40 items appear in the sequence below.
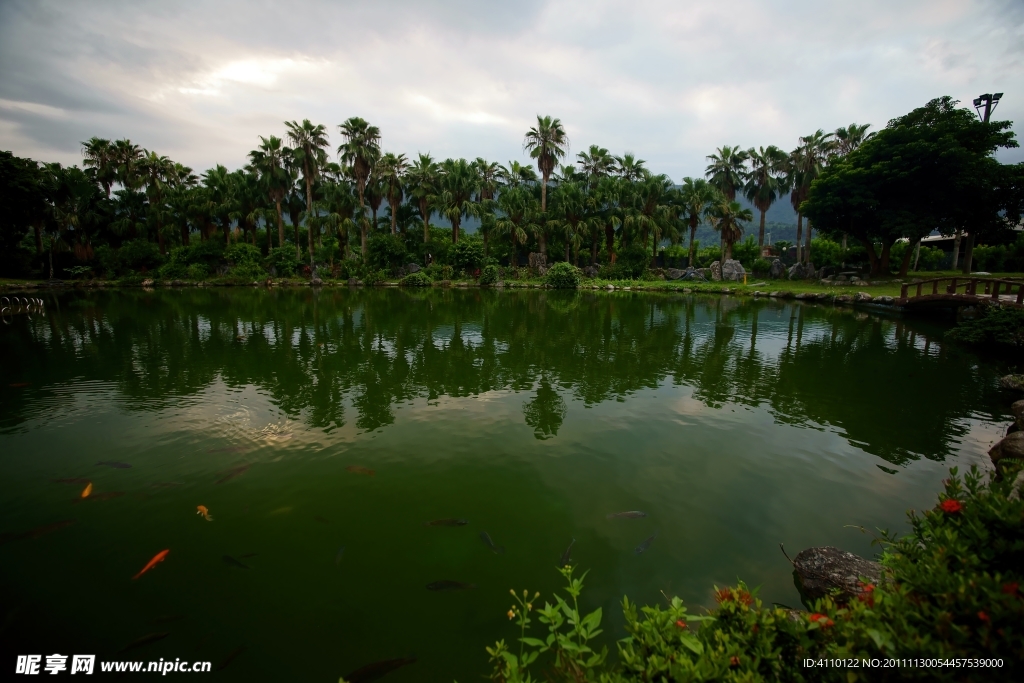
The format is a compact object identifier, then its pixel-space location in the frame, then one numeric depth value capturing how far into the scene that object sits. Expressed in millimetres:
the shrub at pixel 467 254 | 46062
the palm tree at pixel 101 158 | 46250
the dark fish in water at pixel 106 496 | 6307
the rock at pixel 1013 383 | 10755
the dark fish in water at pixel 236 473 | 6820
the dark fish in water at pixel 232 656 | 3906
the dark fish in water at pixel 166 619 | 4312
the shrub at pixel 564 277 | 42531
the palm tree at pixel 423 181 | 45719
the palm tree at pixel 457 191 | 44438
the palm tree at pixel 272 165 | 43438
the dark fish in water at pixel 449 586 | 4688
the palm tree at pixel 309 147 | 43281
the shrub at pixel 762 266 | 43875
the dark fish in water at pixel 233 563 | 5043
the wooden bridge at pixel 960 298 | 17595
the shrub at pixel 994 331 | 14695
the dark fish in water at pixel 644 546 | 5273
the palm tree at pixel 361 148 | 43500
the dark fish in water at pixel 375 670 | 3719
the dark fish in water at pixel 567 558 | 5054
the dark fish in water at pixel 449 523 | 5750
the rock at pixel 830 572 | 4395
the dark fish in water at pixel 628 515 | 5906
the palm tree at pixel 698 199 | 43000
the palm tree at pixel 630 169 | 47000
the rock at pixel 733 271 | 42406
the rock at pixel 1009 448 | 6659
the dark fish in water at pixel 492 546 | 5273
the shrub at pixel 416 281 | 44062
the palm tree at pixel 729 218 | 42031
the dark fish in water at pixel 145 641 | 4051
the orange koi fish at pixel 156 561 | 4991
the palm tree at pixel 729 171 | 47438
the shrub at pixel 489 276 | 44500
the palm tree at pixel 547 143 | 42956
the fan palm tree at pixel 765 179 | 45906
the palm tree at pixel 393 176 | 45344
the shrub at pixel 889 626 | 1931
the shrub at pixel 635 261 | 44938
